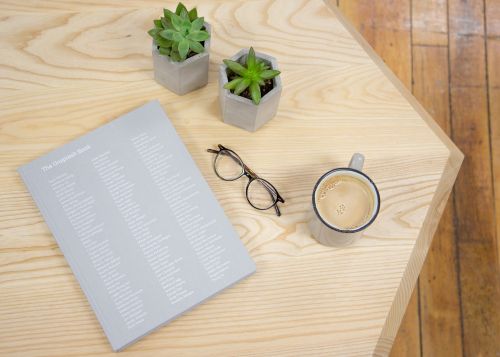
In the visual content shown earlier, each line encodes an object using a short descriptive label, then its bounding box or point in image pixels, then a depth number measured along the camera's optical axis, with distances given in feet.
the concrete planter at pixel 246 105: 3.06
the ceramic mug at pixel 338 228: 2.91
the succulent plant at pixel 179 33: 2.99
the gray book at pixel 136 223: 3.03
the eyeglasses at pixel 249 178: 3.26
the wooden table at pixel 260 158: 3.08
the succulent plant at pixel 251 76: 2.97
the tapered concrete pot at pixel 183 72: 3.15
